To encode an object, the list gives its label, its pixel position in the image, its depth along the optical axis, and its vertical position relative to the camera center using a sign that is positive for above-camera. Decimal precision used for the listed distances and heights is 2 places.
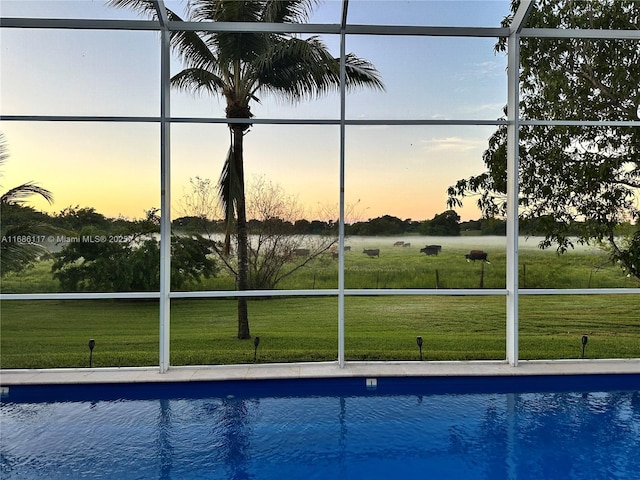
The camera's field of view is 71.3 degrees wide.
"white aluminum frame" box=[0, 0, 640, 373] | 5.01 +1.36
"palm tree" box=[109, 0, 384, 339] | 6.45 +2.68
